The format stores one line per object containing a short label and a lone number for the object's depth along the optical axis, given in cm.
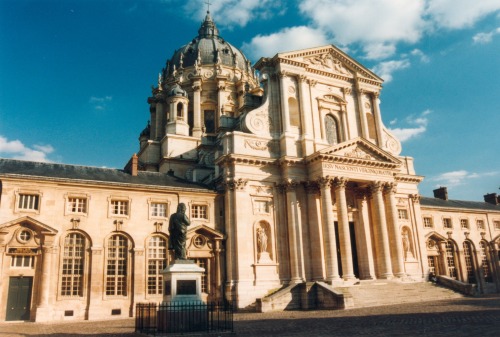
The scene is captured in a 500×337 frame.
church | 2880
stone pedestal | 1780
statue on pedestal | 1902
